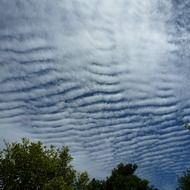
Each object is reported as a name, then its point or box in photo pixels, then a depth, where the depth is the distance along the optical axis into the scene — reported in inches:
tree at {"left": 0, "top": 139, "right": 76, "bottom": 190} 881.9
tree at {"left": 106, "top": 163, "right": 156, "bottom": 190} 1229.7
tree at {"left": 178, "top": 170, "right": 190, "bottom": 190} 1276.3
